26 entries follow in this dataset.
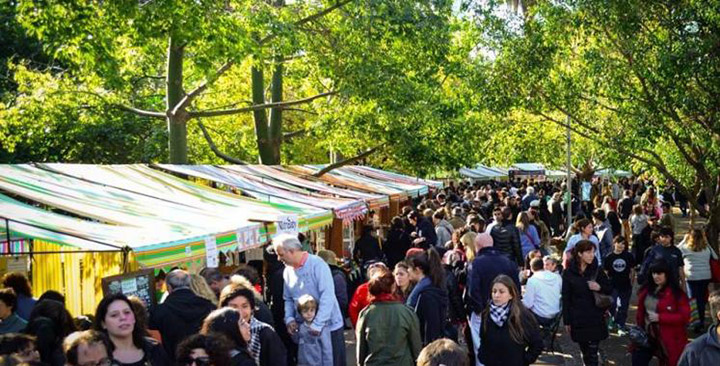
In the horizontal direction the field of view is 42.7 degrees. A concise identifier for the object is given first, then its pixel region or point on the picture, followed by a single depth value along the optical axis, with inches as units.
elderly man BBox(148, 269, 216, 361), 274.7
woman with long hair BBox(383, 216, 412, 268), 633.0
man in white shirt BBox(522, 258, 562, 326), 398.6
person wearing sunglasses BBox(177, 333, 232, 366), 182.1
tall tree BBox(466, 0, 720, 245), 514.9
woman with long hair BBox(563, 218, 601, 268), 512.4
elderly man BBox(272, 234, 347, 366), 314.5
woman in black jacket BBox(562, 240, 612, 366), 375.2
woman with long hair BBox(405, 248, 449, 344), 318.7
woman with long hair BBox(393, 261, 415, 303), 331.0
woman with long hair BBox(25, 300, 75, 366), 243.2
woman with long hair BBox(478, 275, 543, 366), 282.7
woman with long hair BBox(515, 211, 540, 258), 614.2
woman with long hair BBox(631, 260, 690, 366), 348.8
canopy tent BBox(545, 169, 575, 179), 2132.4
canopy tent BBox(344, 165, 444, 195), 1070.4
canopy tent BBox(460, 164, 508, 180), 1702.1
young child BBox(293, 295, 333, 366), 315.3
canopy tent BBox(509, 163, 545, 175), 2434.8
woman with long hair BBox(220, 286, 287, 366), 236.5
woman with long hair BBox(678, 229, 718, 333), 497.7
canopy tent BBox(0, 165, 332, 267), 324.2
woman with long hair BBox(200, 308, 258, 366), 205.5
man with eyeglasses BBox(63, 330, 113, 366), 193.8
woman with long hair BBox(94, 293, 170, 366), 220.2
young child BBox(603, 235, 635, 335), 493.7
